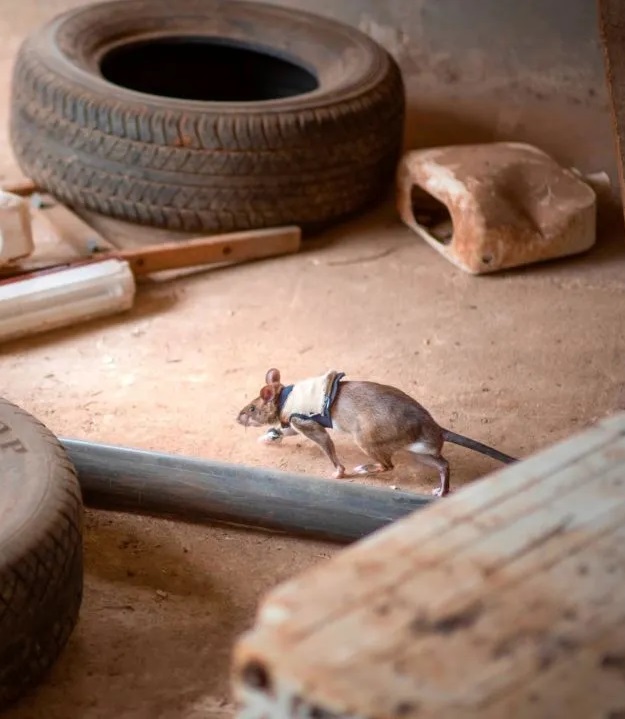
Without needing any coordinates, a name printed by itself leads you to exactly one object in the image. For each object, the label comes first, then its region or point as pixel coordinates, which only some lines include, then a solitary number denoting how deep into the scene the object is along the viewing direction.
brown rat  5.31
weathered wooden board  2.36
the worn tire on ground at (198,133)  7.35
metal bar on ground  4.92
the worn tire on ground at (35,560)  3.88
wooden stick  7.27
